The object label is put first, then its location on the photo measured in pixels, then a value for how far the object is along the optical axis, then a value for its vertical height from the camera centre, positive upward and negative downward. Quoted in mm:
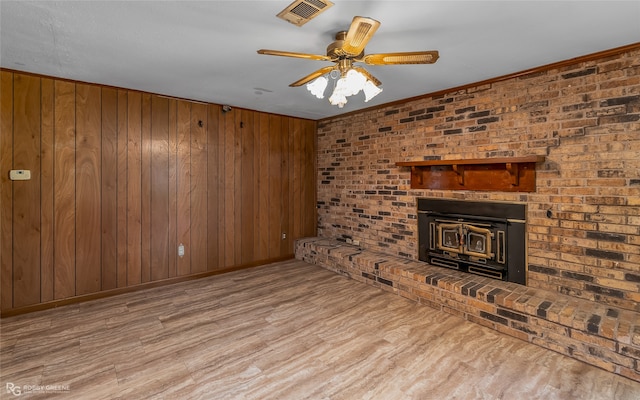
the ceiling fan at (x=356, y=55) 1690 +936
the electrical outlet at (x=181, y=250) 3941 -647
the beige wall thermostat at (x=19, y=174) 2926 +272
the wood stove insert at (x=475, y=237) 3008 -425
